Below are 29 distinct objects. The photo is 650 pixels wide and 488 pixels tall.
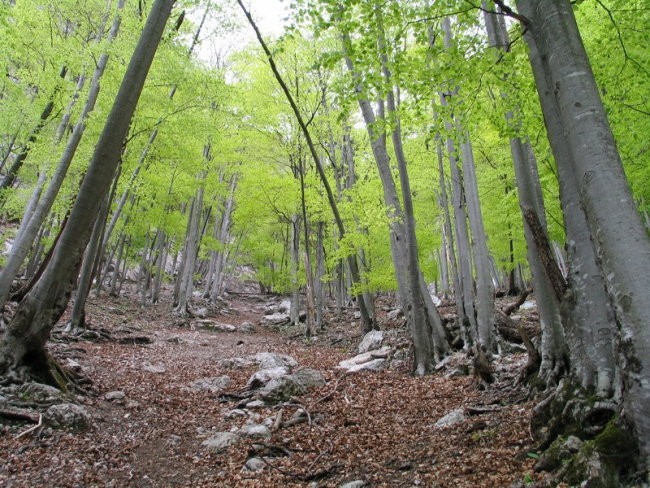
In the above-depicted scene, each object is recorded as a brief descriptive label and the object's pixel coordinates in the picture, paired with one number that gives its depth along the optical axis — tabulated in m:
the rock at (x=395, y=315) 17.20
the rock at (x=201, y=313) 18.99
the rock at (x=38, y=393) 5.04
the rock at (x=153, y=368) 8.53
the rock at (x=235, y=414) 6.21
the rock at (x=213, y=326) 17.20
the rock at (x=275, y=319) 20.80
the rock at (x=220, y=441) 5.04
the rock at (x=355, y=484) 3.68
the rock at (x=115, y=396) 6.04
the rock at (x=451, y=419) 4.90
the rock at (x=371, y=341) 11.66
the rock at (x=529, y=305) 16.05
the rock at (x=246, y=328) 17.84
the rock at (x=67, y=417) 4.78
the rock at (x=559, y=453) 2.91
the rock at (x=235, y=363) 9.69
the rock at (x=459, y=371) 7.76
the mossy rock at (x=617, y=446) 2.45
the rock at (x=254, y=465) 4.39
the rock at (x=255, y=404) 6.56
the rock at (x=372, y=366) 9.10
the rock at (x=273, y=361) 9.11
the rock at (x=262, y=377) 7.60
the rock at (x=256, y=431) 5.31
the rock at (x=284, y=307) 26.56
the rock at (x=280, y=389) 6.86
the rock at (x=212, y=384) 7.65
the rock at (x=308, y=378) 7.64
